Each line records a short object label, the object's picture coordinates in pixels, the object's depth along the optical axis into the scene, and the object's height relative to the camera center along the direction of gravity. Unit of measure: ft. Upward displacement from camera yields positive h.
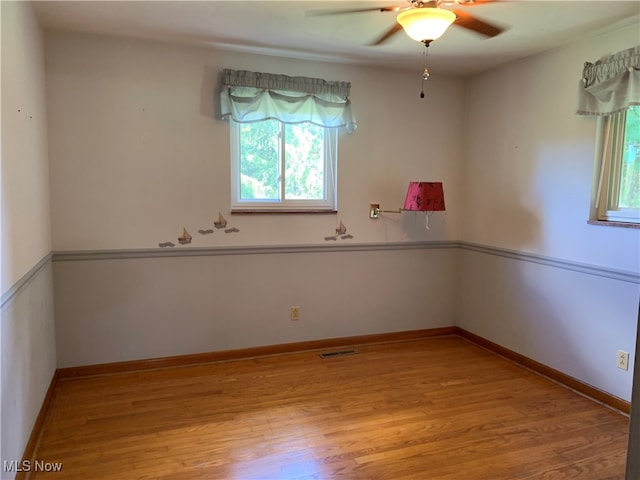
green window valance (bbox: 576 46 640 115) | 7.88 +2.13
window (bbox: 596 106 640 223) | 8.43 +0.62
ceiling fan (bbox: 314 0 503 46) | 6.45 +2.67
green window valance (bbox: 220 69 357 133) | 10.02 +2.16
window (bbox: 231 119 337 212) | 10.62 +0.62
